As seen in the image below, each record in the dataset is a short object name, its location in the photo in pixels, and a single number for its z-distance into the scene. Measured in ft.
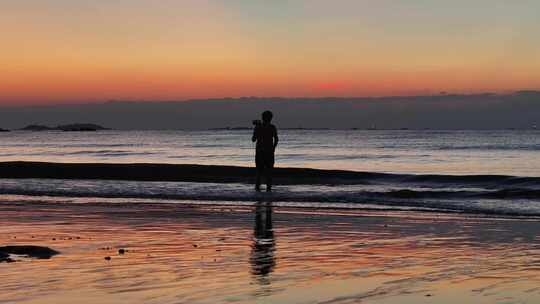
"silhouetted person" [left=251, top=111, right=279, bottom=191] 66.49
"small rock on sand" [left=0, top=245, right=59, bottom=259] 29.19
